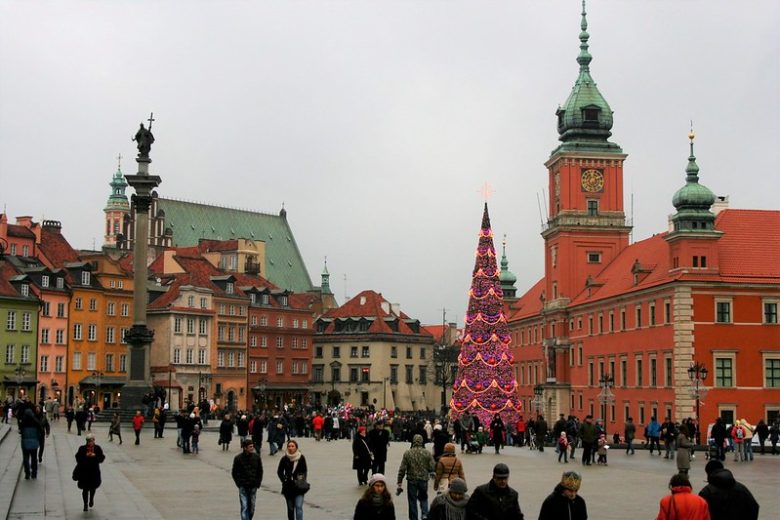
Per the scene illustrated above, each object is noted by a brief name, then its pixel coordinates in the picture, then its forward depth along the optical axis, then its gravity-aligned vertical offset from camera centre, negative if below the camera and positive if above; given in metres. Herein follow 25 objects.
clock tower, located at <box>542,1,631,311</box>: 85.62 +14.14
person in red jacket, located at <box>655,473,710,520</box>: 11.00 -1.08
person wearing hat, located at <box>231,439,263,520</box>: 17.98 -1.36
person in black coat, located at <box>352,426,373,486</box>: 25.20 -1.49
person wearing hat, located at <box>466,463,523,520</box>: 11.53 -1.11
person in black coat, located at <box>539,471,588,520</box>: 11.41 -1.11
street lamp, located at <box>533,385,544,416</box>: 89.56 -0.69
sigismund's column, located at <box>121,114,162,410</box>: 55.75 +3.09
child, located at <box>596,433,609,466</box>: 36.06 -1.91
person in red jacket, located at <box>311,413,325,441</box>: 51.36 -1.64
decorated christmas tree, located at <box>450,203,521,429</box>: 68.94 +1.87
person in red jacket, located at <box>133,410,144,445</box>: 42.09 -1.24
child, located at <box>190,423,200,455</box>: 38.19 -1.62
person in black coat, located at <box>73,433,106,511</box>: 20.50 -1.40
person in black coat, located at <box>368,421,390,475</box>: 24.67 -1.13
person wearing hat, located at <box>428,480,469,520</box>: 11.83 -1.16
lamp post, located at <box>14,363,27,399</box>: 69.15 +0.68
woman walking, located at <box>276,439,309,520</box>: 17.23 -1.33
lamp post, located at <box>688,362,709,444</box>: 47.33 +0.73
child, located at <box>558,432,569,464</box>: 36.97 -1.77
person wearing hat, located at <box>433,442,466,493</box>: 16.94 -1.18
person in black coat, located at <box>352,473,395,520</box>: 11.91 -1.17
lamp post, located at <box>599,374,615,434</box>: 59.41 -0.19
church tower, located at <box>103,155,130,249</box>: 167.62 +24.55
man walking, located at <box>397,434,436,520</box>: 18.70 -1.28
